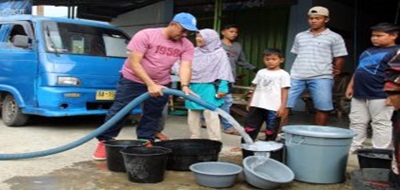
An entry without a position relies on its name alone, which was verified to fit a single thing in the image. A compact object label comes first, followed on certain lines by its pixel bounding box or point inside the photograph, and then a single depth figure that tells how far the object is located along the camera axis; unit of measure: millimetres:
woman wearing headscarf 5156
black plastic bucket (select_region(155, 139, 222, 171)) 4168
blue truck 5996
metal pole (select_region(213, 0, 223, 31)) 7703
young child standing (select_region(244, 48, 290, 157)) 4727
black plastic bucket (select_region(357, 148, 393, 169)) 3729
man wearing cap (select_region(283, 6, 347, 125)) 5043
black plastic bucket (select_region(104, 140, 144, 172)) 4059
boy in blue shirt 4523
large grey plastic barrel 3756
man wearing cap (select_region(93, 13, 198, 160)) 4262
